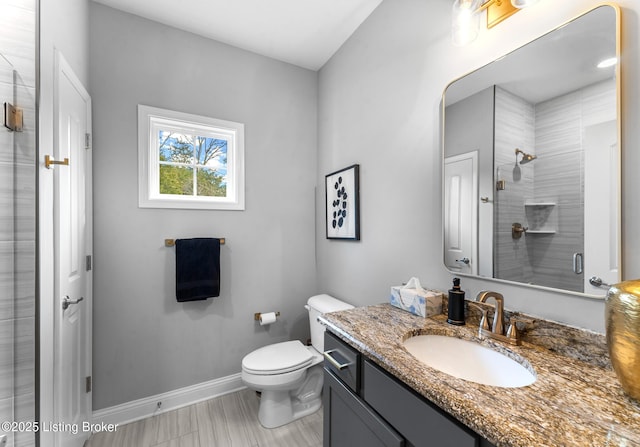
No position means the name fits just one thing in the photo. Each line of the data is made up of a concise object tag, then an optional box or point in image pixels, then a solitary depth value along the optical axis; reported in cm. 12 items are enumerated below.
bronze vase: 57
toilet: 168
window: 188
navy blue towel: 192
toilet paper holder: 221
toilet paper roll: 215
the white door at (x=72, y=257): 122
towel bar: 192
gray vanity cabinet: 65
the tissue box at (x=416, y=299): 119
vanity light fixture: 107
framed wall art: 192
